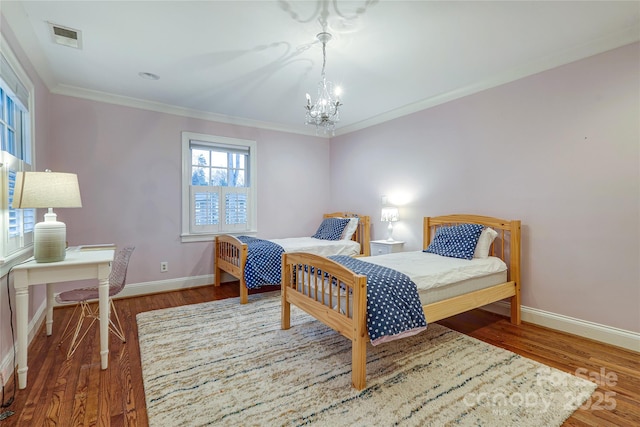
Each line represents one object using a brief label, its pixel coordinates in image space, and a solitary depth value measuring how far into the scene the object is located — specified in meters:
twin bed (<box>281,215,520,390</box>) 1.95
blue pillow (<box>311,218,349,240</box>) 4.63
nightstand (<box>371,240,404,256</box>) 4.10
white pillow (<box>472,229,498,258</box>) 3.05
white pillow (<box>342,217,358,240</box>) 4.63
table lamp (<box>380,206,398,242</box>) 4.22
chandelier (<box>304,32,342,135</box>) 2.45
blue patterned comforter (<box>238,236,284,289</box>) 3.55
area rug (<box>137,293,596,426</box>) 1.69
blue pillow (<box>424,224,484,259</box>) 3.06
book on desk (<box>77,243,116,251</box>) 2.96
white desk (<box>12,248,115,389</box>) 1.92
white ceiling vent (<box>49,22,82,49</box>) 2.35
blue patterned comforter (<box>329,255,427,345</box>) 1.92
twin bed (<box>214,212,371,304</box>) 3.56
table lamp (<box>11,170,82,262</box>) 1.98
